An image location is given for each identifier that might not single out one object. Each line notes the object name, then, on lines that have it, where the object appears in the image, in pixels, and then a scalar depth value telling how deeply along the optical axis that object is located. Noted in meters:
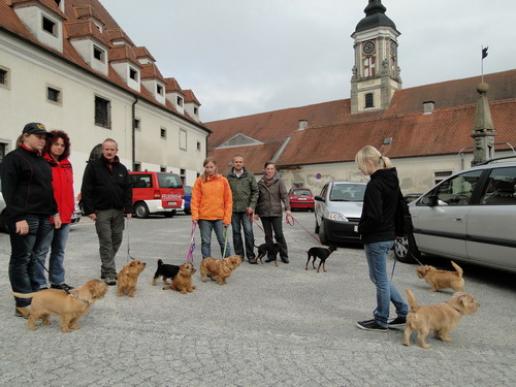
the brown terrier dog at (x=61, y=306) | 4.00
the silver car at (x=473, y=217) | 5.52
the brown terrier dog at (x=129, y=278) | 5.23
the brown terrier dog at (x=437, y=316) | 3.74
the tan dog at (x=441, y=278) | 5.66
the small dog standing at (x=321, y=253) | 7.10
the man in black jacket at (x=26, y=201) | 4.10
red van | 17.80
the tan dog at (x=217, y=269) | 6.06
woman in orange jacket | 6.79
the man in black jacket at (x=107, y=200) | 5.65
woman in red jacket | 4.92
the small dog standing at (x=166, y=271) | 5.69
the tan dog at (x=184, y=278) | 5.52
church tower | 56.31
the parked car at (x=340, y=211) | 9.48
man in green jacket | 7.54
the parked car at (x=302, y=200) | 26.91
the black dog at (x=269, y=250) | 7.62
